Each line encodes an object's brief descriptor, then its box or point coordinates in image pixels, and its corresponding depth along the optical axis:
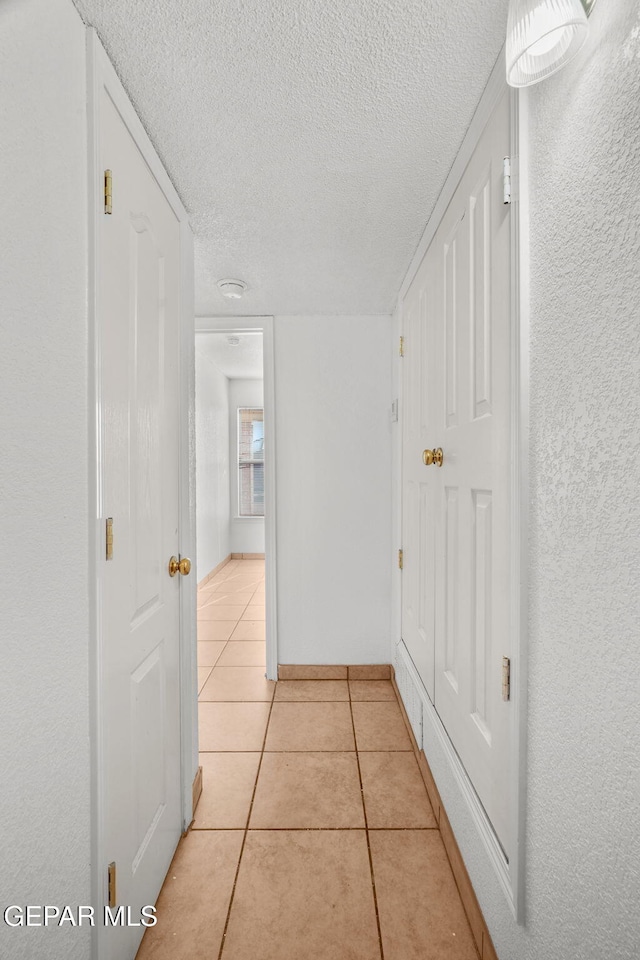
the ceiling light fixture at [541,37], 0.68
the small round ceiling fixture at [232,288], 2.29
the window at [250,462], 6.84
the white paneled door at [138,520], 1.05
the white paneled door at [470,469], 1.07
